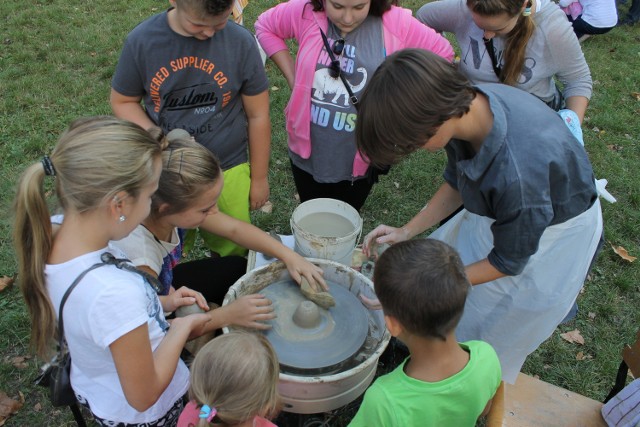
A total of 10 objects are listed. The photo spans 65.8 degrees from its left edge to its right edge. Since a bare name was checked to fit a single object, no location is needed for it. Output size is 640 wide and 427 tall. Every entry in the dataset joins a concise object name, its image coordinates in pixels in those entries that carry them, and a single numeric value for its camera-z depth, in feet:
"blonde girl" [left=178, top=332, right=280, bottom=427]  5.13
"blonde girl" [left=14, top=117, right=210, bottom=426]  4.96
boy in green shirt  5.18
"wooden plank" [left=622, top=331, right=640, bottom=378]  6.92
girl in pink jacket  8.91
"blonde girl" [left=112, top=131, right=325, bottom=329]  6.51
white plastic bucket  8.14
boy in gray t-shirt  7.98
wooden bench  6.97
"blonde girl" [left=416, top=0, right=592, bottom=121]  8.61
